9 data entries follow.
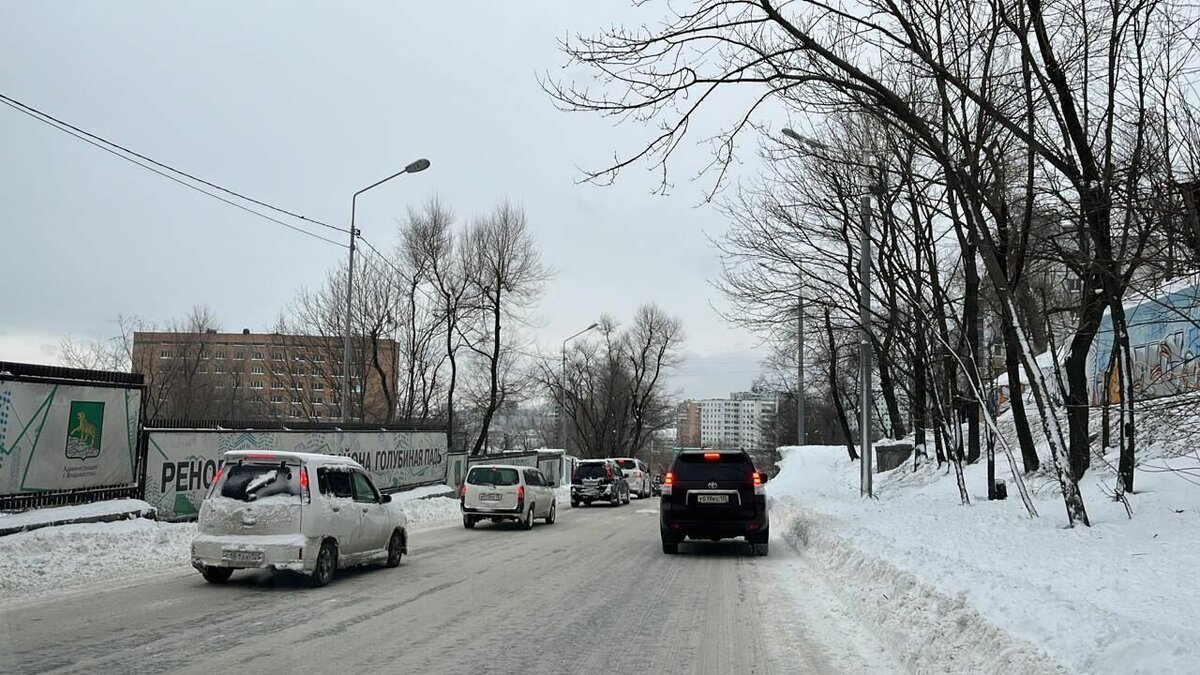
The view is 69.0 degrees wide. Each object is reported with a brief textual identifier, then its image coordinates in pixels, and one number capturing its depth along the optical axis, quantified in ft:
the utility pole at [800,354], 75.36
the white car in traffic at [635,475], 137.90
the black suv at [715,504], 49.60
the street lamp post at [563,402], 176.13
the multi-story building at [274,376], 150.10
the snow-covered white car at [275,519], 34.76
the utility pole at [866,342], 67.72
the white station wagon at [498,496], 70.69
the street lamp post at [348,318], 79.51
